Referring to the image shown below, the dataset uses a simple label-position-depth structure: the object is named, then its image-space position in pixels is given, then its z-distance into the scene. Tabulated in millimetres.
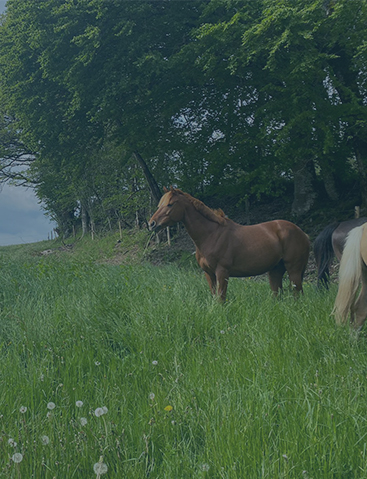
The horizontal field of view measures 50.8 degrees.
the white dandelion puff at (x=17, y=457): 1645
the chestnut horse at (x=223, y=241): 5598
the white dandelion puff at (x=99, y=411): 1939
